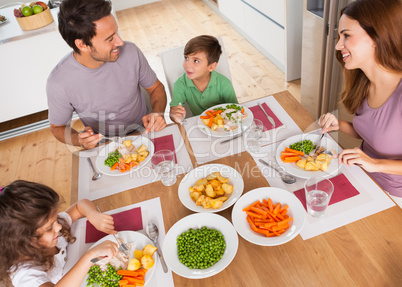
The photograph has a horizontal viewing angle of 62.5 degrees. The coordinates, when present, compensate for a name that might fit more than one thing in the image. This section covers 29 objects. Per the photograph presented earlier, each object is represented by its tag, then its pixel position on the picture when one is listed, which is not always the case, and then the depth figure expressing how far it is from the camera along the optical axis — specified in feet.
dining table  3.39
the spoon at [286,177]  4.48
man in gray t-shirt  5.72
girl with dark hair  3.72
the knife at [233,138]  5.41
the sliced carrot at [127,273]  3.63
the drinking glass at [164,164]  4.88
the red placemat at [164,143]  5.51
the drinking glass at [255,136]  5.10
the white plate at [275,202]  3.71
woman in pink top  4.23
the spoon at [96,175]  5.18
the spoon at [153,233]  3.92
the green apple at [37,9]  10.58
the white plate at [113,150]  5.19
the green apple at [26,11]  10.41
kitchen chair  7.13
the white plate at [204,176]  4.29
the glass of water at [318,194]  3.97
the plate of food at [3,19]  11.45
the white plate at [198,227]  3.56
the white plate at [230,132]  5.45
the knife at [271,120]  5.53
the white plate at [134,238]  4.01
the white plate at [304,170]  4.45
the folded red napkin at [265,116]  5.51
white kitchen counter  10.74
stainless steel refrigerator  8.07
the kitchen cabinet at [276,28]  10.76
